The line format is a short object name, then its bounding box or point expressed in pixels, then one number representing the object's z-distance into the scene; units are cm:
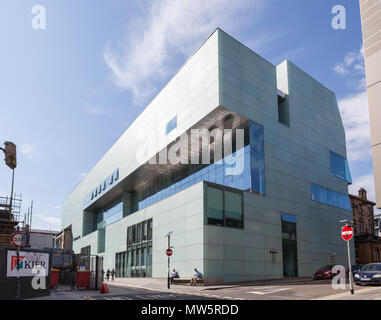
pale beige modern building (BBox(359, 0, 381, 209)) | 1798
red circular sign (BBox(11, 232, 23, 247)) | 1513
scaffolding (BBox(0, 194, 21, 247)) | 3669
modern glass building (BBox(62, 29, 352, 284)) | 3419
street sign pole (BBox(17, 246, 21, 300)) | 1687
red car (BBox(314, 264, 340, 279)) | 3117
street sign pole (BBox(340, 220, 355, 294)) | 1884
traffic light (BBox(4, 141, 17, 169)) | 1636
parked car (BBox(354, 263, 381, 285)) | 2188
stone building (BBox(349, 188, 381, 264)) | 5666
